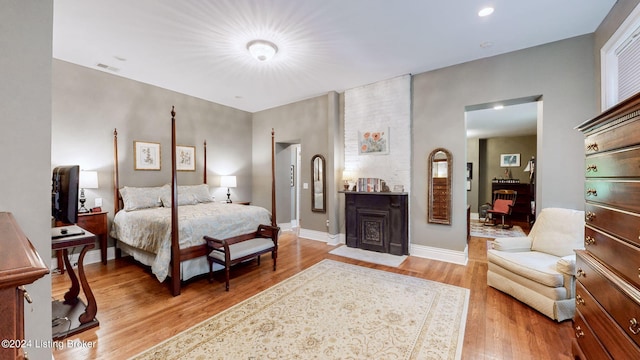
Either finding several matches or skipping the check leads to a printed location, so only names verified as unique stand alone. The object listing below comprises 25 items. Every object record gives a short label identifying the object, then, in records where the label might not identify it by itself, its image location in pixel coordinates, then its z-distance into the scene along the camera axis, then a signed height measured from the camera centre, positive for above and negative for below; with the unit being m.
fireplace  4.19 -0.75
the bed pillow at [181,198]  4.30 -0.35
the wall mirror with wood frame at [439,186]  3.90 -0.11
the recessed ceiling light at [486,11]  2.54 +1.76
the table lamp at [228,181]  5.64 -0.04
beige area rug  1.88 -1.31
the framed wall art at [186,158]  5.06 +0.45
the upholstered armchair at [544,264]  2.25 -0.85
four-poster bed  2.81 -0.61
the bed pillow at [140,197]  3.99 -0.30
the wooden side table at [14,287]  0.68 -0.30
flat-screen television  2.06 -0.14
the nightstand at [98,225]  3.58 -0.68
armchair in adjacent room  6.45 -0.74
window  2.16 +1.16
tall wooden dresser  1.15 -0.34
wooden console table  2.05 -1.22
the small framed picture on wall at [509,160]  7.98 +0.64
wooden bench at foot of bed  2.98 -0.89
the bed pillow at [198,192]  4.66 -0.24
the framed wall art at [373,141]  4.48 +0.71
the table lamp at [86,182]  3.69 -0.04
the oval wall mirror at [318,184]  5.33 -0.10
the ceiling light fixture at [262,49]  3.11 +1.68
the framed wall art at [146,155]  4.48 +0.44
